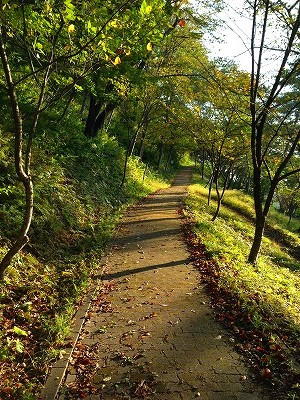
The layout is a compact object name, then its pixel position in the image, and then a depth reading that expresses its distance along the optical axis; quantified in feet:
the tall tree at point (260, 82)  27.81
